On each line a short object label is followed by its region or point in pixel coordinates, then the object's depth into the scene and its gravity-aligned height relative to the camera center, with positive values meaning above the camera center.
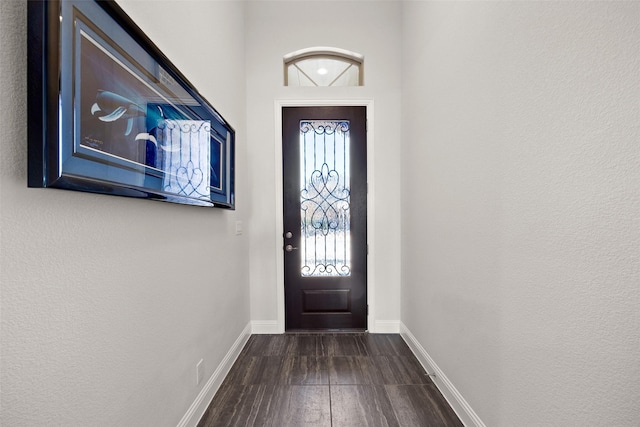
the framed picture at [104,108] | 0.71 +0.32
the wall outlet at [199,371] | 1.71 -0.88
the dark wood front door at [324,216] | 3.03 -0.03
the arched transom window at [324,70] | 3.13 +1.43
